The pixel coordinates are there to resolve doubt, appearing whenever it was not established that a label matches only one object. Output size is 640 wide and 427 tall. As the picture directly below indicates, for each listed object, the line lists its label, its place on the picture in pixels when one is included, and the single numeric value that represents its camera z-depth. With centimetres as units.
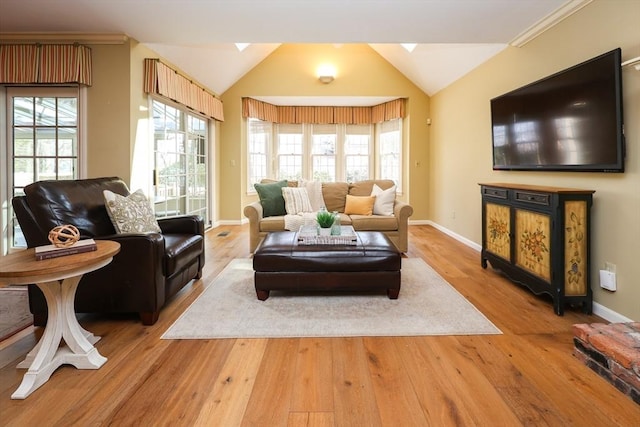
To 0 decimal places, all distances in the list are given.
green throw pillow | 472
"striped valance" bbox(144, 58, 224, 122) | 411
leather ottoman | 288
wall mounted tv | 241
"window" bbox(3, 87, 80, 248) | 394
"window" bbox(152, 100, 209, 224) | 475
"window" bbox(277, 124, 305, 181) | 771
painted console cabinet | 263
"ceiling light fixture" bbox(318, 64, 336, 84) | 650
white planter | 326
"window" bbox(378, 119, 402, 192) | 723
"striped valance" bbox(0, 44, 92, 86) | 374
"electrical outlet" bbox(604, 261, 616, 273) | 254
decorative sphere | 190
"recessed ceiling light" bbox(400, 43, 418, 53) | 542
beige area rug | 239
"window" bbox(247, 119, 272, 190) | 717
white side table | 170
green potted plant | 334
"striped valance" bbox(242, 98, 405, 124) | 749
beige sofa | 439
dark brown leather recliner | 230
